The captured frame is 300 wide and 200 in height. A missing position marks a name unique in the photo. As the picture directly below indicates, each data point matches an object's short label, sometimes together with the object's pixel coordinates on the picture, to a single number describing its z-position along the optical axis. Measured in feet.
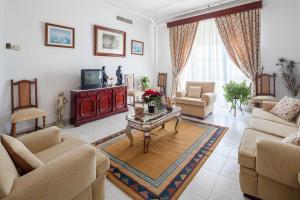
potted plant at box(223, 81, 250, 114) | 14.11
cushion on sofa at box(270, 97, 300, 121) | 8.70
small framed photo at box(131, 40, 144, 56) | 17.98
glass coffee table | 8.09
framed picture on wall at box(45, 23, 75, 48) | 11.28
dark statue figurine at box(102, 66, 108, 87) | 14.22
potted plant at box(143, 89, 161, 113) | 9.43
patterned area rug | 6.01
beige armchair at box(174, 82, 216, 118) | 13.53
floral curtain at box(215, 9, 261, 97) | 14.07
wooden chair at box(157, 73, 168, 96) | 20.45
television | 12.55
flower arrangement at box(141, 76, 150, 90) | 18.65
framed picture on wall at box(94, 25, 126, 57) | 14.32
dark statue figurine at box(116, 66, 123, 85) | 15.56
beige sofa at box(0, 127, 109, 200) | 3.10
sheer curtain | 16.37
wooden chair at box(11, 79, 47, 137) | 9.61
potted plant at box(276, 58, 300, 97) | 12.73
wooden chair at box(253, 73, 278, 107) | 13.85
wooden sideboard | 12.00
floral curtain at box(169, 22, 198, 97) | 17.74
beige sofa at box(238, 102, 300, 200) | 4.36
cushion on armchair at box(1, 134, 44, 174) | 3.78
